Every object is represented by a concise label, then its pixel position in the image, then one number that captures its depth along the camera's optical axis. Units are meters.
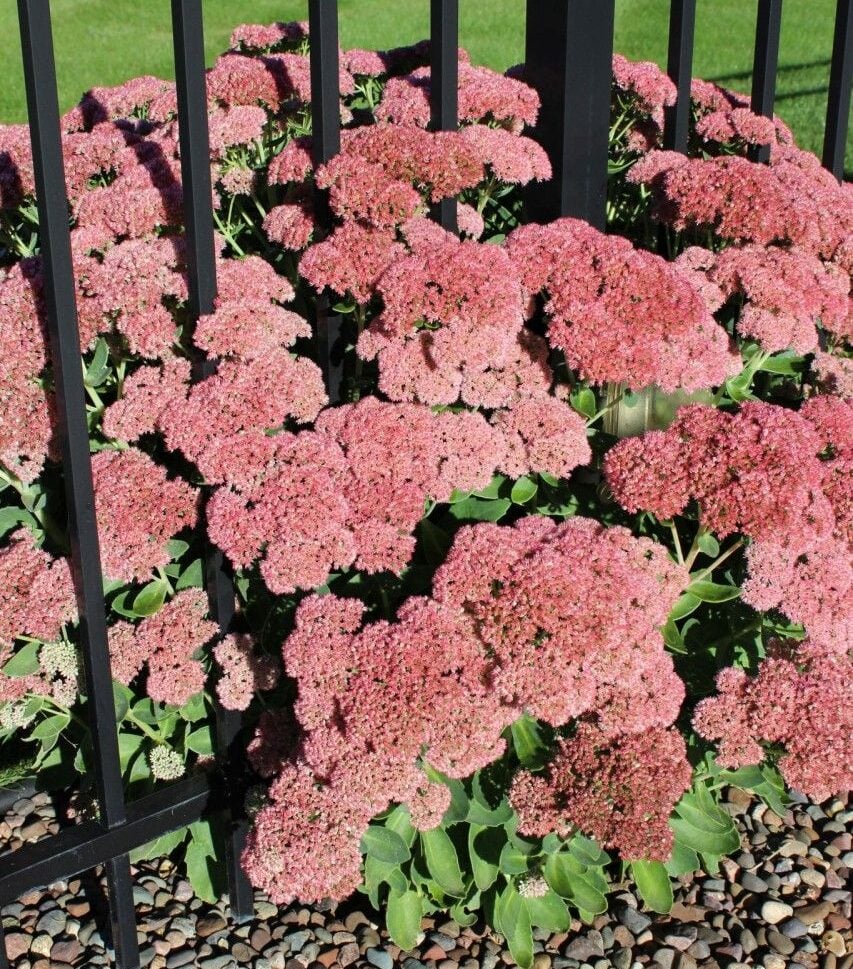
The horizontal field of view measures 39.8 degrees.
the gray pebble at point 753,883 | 2.52
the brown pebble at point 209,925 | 2.38
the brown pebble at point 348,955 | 2.29
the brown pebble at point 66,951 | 2.34
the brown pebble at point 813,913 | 2.45
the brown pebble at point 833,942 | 2.37
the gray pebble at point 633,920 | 2.37
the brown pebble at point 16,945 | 2.35
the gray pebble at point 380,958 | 2.28
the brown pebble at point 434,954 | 2.29
